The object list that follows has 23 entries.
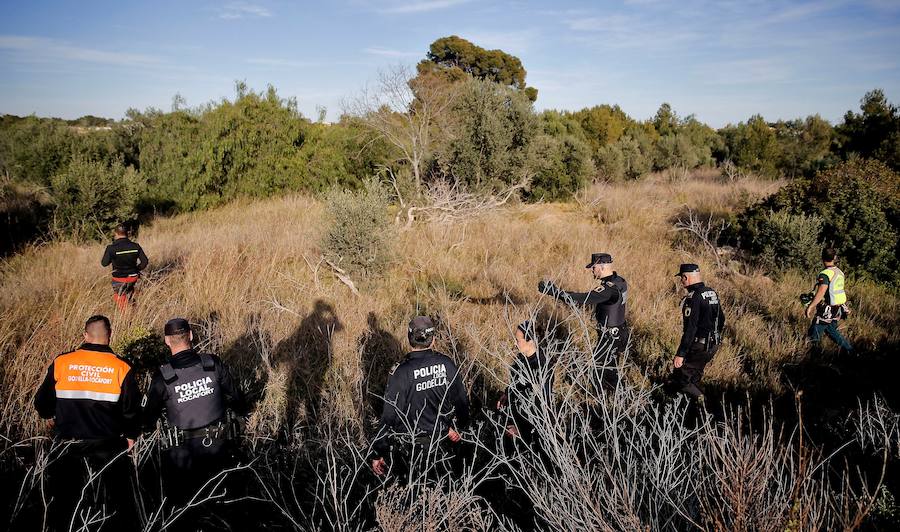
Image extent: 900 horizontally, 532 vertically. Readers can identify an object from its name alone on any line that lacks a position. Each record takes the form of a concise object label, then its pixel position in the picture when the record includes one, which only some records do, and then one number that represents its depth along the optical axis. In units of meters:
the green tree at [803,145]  19.85
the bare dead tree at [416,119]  13.73
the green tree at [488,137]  13.41
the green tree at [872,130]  15.00
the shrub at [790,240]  8.97
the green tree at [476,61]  37.16
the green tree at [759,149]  19.84
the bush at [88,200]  10.67
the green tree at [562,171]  16.44
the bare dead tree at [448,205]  11.43
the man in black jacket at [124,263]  6.69
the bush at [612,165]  19.95
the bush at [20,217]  10.32
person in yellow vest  5.80
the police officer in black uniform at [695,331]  4.69
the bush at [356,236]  8.04
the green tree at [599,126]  25.92
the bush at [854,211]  8.80
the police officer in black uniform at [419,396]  3.33
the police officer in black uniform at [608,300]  4.73
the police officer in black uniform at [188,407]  3.35
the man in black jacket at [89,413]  3.28
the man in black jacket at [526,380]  3.71
